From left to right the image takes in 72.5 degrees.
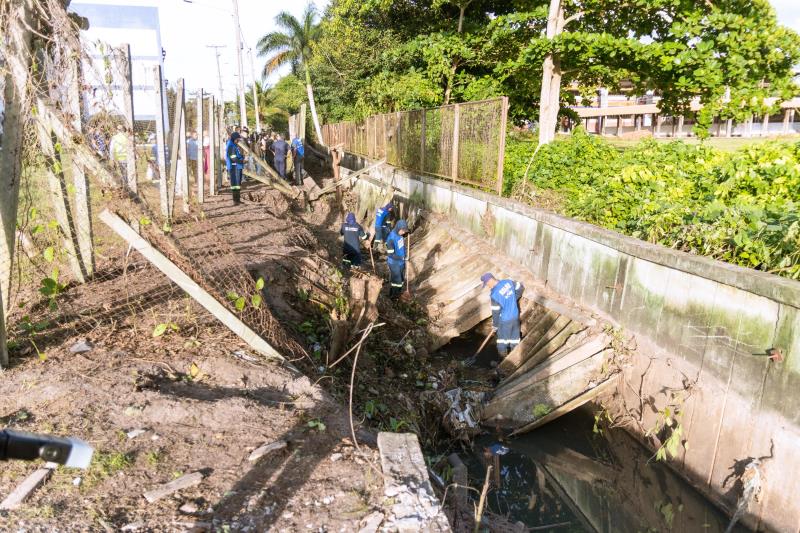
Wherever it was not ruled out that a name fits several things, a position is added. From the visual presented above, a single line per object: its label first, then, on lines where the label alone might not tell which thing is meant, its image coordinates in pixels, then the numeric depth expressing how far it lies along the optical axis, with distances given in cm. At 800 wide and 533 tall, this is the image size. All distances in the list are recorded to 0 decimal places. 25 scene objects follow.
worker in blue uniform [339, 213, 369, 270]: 1001
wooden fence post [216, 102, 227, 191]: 1538
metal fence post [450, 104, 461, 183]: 1069
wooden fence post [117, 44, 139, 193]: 555
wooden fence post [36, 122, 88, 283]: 499
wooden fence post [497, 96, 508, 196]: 850
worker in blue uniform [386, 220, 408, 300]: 920
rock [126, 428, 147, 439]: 335
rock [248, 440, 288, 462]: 325
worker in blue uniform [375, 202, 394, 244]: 1188
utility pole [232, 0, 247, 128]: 2673
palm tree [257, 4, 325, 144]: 3931
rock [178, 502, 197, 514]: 279
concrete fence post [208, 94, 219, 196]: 1271
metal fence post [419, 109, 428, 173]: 1301
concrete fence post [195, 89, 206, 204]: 1134
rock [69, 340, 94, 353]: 437
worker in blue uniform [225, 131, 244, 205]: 1284
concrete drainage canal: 493
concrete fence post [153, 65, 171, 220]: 834
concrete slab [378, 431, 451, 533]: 273
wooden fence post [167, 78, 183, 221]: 909
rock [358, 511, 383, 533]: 270
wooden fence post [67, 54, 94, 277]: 571
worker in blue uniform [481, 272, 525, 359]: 717
